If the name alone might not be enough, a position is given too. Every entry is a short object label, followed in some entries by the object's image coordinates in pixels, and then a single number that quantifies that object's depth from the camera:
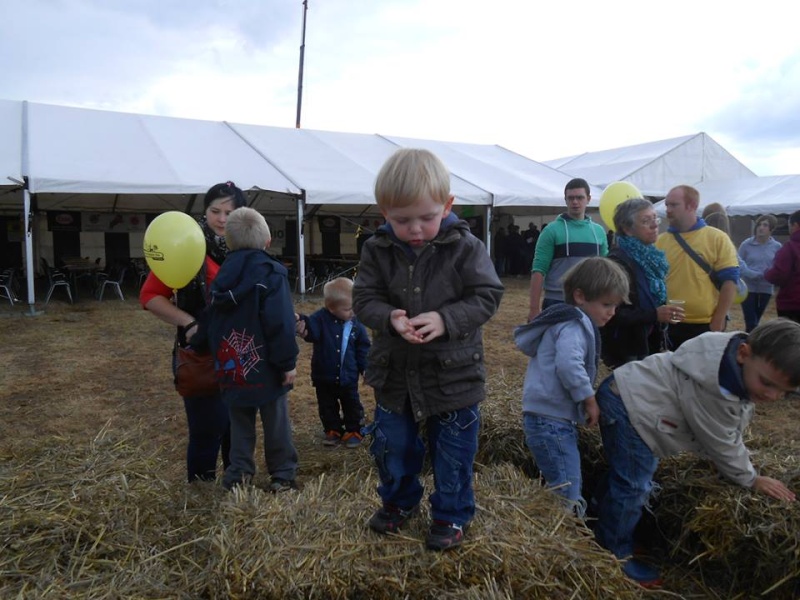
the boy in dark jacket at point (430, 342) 1.87
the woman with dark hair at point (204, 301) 3.04
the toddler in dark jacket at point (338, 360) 4.29
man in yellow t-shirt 3.80
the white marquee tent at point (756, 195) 14.30
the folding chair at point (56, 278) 11.70
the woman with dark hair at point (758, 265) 6.56
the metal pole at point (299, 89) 26.08
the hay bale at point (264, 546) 1.85
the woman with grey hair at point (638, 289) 3.48
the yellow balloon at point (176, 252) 2.93
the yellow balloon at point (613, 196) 5.64
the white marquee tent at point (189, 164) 10.60
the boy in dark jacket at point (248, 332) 2.81
